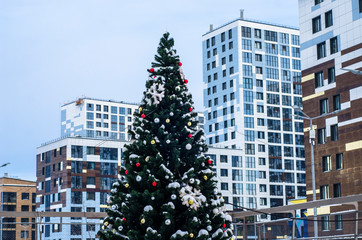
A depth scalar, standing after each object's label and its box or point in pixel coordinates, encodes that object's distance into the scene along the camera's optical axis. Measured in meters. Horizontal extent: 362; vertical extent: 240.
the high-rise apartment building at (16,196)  152.00
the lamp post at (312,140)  54.17
